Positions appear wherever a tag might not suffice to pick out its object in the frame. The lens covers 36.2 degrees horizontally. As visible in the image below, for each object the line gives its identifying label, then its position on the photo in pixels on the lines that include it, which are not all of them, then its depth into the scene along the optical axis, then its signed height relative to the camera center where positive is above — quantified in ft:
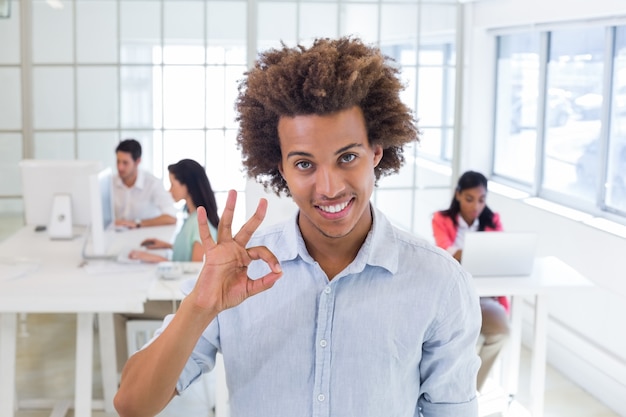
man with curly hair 4.59 -1.01
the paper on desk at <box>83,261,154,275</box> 13.26 -2.55
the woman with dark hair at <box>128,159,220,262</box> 14.07 -1.68
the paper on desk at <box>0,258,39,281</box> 12.76 -2.53
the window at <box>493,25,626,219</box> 15.72 -0.40
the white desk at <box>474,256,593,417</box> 13.05 -2.77
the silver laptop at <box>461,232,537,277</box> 12.96 -2.18
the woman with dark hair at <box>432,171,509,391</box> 15.15 -2.02
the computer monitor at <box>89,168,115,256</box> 13.34 -1.81
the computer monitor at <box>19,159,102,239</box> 15.64 -1.78
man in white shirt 17.93 -1.98
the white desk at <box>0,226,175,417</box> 11.65 -2.62
